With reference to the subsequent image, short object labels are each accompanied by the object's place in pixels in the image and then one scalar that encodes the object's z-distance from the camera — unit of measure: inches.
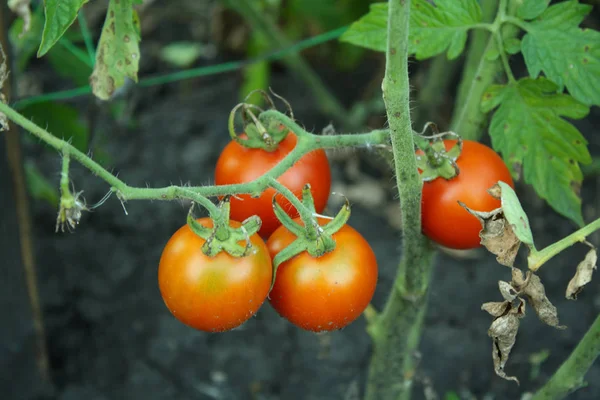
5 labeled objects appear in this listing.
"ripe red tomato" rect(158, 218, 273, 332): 19.9
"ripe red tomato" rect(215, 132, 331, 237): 21.3
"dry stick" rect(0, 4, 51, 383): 28.6
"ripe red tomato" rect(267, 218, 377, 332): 20.3
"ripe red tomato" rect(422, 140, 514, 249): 21.5
